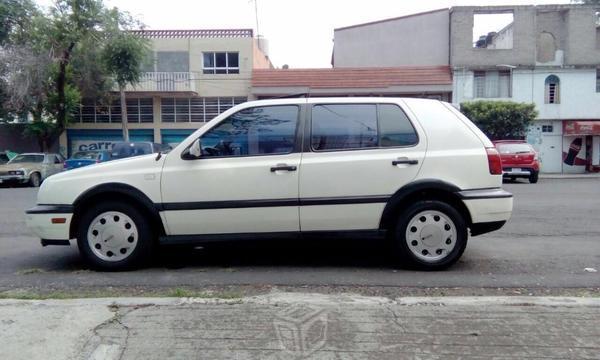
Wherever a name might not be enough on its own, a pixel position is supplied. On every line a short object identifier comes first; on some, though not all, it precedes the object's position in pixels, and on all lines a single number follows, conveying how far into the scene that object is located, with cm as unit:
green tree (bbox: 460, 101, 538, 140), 2597
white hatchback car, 507
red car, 1844
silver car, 2044
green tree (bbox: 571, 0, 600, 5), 3875
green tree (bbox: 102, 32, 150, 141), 2483
